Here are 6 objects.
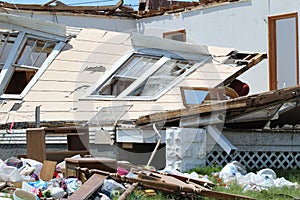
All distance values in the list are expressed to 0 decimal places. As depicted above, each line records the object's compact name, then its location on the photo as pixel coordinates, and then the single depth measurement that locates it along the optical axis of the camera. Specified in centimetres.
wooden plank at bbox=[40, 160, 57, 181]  1206
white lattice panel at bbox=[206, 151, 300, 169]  1492
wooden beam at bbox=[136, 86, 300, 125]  1352
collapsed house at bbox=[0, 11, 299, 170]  1445
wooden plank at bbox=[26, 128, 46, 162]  1360
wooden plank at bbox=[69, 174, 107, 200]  1011
